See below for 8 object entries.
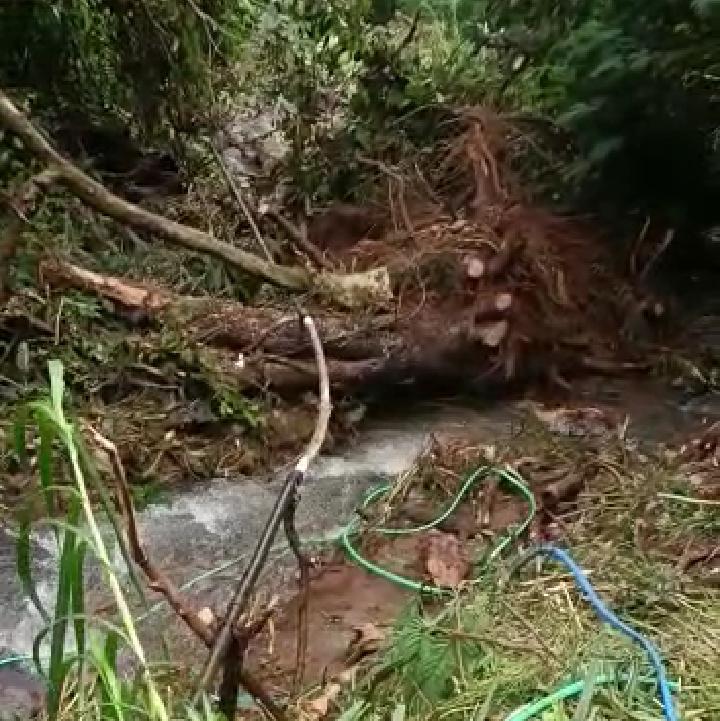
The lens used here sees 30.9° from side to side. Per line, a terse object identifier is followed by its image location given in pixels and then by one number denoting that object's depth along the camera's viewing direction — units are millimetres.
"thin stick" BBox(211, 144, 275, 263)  4270
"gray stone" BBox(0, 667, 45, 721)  2537
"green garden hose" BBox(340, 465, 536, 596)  3203
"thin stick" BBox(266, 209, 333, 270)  4891
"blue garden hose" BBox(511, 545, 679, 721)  2387
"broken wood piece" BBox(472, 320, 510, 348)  4430
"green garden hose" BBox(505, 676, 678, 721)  2318
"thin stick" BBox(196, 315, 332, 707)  1800
